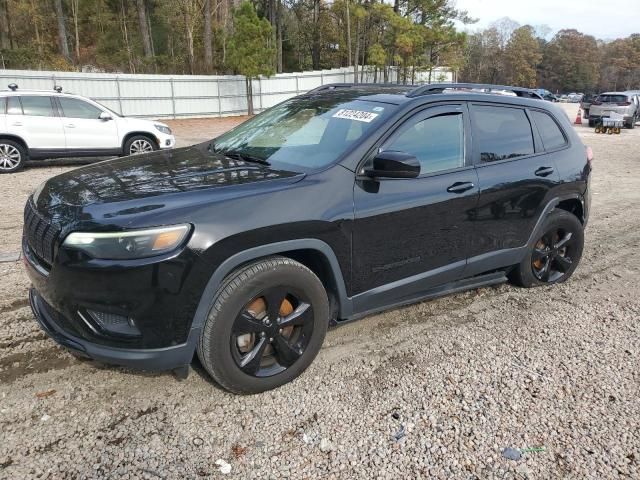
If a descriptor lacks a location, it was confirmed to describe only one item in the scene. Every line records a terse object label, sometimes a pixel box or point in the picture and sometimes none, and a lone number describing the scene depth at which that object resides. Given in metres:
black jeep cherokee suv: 2.51
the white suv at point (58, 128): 9.92
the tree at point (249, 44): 25.03
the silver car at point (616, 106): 22.75
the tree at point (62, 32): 29.79
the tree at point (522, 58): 86.81
